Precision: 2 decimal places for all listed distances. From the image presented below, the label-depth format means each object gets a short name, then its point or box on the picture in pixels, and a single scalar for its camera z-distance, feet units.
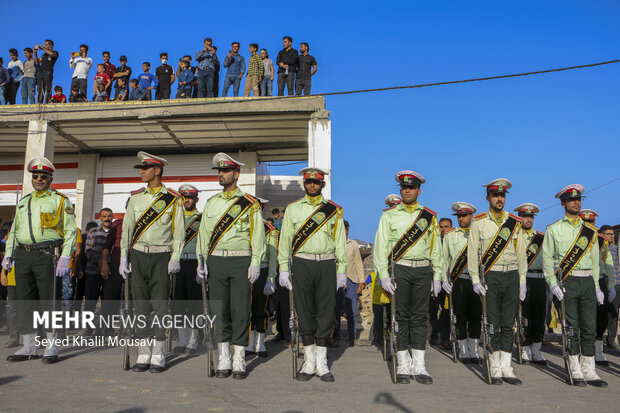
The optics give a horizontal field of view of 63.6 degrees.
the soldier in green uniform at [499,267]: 19.63
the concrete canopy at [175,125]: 47.03
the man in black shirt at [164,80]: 50.98
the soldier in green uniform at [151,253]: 19.77
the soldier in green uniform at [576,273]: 19.75
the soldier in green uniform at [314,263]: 19.53
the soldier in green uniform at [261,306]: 24.31
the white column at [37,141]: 49.34
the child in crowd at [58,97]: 54.29
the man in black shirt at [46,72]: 50.78
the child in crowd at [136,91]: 51.59
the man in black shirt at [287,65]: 46.78
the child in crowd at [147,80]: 51.55
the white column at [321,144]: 44.78
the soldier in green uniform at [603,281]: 24.66
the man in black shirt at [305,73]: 46.42
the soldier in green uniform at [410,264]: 19.31
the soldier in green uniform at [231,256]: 19.19
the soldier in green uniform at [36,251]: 21.16
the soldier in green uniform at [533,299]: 24.30
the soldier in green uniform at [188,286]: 25.25
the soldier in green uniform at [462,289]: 23.68
